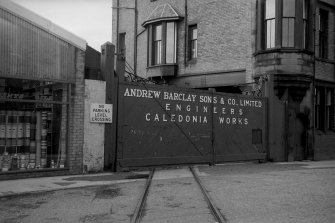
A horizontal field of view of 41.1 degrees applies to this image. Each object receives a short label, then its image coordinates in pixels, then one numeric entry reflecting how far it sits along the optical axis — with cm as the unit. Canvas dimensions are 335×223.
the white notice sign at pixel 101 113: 1360
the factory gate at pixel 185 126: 1430
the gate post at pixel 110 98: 1390
